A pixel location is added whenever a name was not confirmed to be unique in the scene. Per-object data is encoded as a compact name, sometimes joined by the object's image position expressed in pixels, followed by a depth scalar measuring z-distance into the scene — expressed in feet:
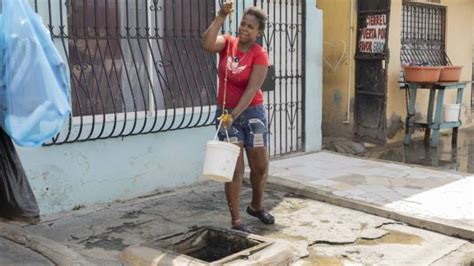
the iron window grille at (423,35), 32.09
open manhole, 12.99
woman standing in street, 13.78
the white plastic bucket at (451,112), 30.81
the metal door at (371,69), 28.25
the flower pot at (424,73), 28.68
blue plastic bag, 9.94
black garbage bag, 10.93
